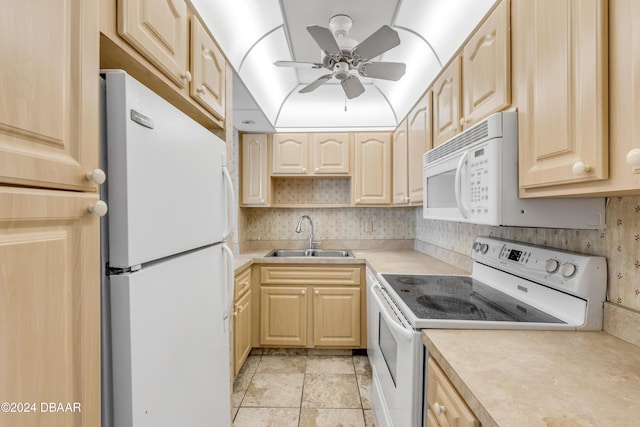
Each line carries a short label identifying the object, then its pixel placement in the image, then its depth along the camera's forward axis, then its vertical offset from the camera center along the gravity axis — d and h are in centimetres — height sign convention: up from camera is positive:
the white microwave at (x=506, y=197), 108 +5
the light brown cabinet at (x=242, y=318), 215 -87
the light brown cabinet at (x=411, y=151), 205 +49
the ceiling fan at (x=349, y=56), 155 +92
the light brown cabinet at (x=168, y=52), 84 +57
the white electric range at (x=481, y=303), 103 -41
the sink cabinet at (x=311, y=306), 263 -87
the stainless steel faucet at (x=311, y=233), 327 -23
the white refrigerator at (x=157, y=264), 73 -16
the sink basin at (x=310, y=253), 319 -46
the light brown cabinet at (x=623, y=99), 65 +26
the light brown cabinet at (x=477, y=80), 116 +63
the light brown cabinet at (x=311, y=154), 303 +60
